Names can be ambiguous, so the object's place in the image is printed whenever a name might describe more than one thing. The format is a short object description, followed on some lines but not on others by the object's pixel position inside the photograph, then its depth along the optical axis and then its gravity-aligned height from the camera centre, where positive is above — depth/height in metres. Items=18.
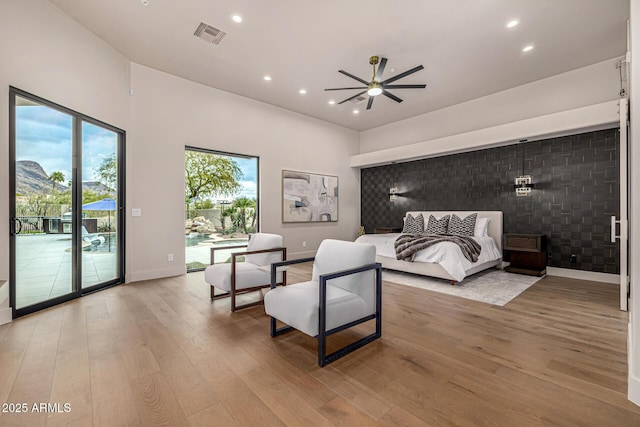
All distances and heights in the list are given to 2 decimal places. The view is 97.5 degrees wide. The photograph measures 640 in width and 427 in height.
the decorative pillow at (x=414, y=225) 6.29 -0.27
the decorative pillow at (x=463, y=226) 5.53 -0.26
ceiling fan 3.90 +1.95
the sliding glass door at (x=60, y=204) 3.10 +0.15
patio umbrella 3.96 +0.14
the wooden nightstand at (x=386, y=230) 7.26 -0.43
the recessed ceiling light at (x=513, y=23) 3.49 +2.39
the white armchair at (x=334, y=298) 2.13 -0.71
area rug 3.79 -1.12
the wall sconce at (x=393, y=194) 7.44 +0.51
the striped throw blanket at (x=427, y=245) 4.61 -0.54
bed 4.32 -0.73
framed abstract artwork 6.61 +0.42
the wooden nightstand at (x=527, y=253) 4.92 -0.73
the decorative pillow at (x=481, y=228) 5.50 -0.30
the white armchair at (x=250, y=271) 3.34 -0.71
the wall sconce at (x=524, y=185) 5.21 +0.52
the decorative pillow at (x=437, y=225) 5.95 -0.26
